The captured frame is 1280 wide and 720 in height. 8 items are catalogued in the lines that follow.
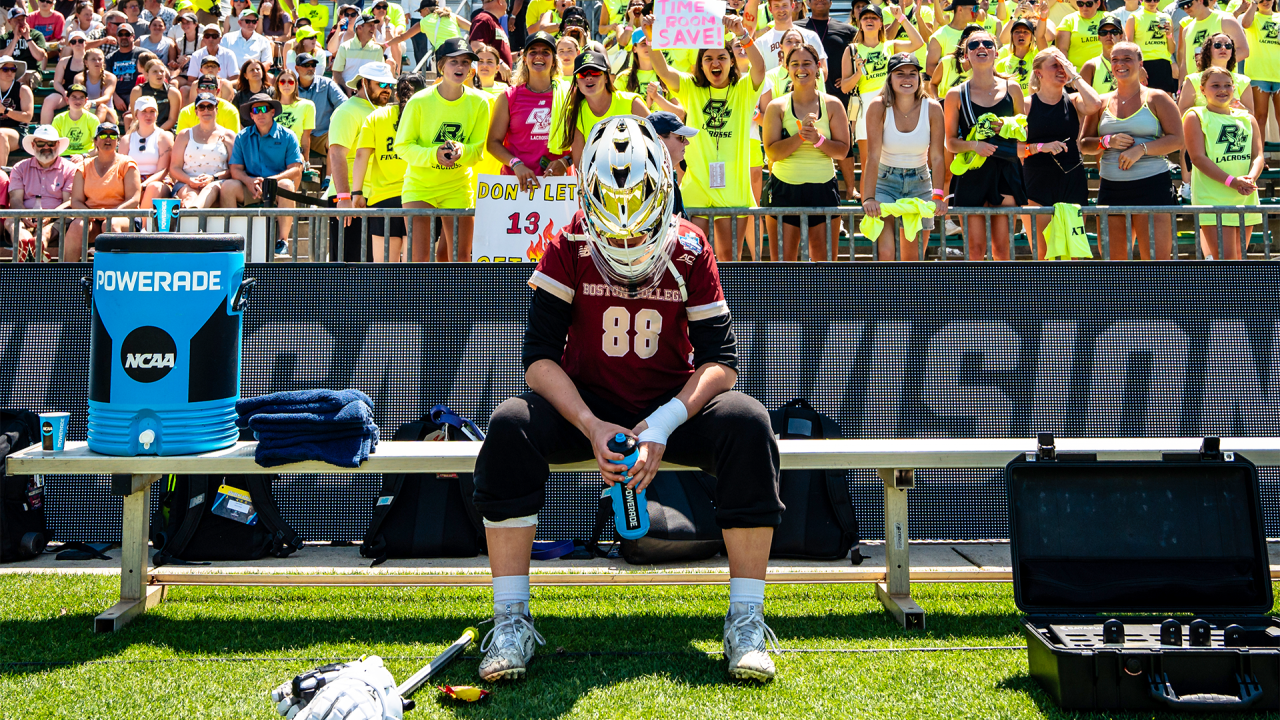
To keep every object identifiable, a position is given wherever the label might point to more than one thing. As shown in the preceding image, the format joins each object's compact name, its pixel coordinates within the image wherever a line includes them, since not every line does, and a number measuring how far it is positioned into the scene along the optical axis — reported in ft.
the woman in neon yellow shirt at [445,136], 25.18
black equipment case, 11.70
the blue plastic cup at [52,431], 14.23
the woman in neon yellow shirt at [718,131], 25.48
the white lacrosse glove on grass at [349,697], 9.52
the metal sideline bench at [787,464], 13.44
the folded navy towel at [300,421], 13.62
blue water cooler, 13.78
